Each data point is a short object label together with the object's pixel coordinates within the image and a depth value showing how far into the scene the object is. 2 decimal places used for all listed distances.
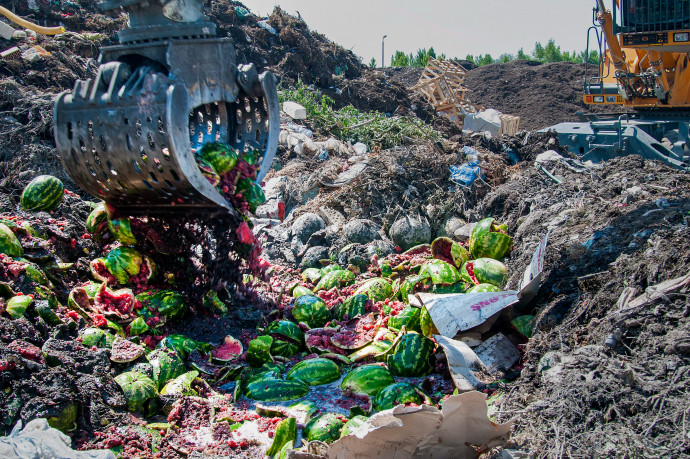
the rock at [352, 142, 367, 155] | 9.58
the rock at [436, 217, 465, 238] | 6.53
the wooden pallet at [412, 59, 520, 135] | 16.33
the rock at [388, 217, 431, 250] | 6.45
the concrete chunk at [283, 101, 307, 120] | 11.58
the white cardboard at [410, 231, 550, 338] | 3.94
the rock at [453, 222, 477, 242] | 6.23
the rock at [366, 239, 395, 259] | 6.23
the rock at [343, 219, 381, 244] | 6.50
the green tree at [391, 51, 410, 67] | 33.62
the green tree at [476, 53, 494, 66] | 34.97
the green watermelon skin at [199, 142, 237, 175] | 4.57
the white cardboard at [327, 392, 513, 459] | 2.50
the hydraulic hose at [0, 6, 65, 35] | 10.13
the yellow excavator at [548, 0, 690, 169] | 7.72
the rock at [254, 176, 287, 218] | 7.81
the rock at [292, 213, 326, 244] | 6.82
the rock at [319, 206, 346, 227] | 7.07
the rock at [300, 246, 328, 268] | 6.33
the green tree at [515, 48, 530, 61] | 34.47
